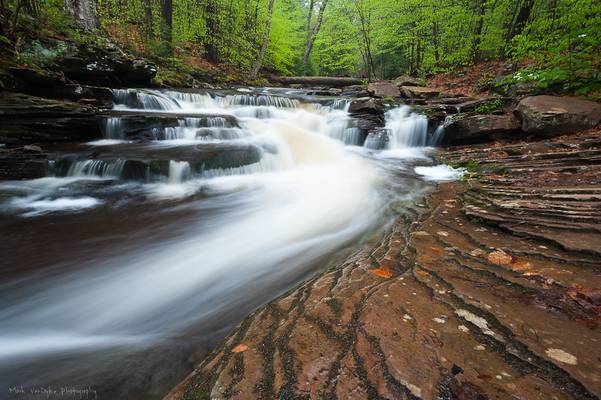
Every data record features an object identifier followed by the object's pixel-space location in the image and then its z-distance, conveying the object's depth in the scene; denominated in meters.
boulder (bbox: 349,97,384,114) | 10.20
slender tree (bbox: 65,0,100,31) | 9.92
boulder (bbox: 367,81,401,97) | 12.41
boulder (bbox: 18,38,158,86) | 7.44
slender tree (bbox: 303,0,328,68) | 23.58
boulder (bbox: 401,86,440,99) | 11.56
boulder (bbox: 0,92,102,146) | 5.70
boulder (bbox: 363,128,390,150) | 8.89
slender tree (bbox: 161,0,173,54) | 13.87
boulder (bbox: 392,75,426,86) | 13.98
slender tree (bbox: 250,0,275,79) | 16.91
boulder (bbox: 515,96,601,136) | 6.30
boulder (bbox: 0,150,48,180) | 5.09
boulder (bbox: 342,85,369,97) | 13.62
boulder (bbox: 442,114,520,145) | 7.36
